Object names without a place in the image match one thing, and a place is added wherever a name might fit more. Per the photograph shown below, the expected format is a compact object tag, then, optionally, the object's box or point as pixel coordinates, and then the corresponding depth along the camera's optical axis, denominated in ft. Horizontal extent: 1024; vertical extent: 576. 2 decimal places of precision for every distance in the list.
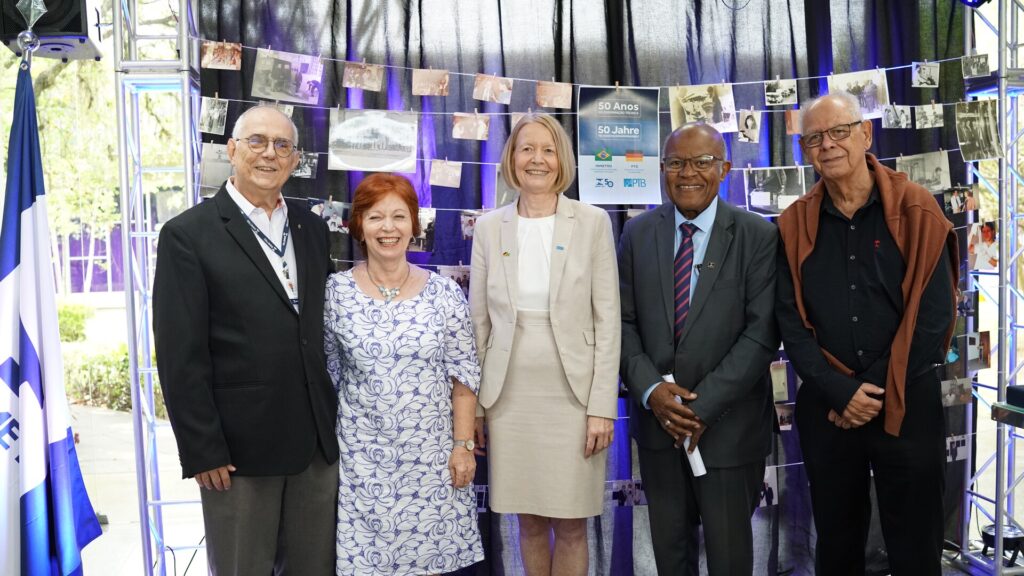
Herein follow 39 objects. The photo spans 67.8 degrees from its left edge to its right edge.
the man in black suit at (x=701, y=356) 7.73
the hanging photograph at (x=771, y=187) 10.50
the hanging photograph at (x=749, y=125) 10.48
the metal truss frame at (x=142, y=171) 8.64
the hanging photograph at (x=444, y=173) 10.02
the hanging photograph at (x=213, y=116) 9.21
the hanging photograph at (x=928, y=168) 10.69
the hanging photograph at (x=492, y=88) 10.01
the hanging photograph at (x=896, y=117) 10.50
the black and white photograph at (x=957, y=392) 10.91
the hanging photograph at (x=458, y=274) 10.12
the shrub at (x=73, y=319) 22.77
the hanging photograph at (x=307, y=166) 9.71
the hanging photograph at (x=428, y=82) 9.89
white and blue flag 8.03
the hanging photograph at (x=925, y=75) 10.40
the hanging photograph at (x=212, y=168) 9.09
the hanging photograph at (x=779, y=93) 10.44
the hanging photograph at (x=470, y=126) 10.02
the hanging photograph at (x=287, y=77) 9.40
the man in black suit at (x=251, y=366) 6.61
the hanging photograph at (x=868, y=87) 10.39
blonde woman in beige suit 7.89
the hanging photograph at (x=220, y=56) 9.29
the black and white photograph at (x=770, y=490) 10.90
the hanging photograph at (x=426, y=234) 10.00
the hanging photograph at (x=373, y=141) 9.68
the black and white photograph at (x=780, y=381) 10.76
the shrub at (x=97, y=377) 22.79
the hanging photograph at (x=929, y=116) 10.47
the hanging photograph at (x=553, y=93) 10.07
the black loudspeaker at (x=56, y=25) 8.36
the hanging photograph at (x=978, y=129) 10.14
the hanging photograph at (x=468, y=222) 10.12
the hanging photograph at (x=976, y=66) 10.16
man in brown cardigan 7.40
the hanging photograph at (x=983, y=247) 10.52
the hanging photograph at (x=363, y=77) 9.72
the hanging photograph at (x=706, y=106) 10.25
